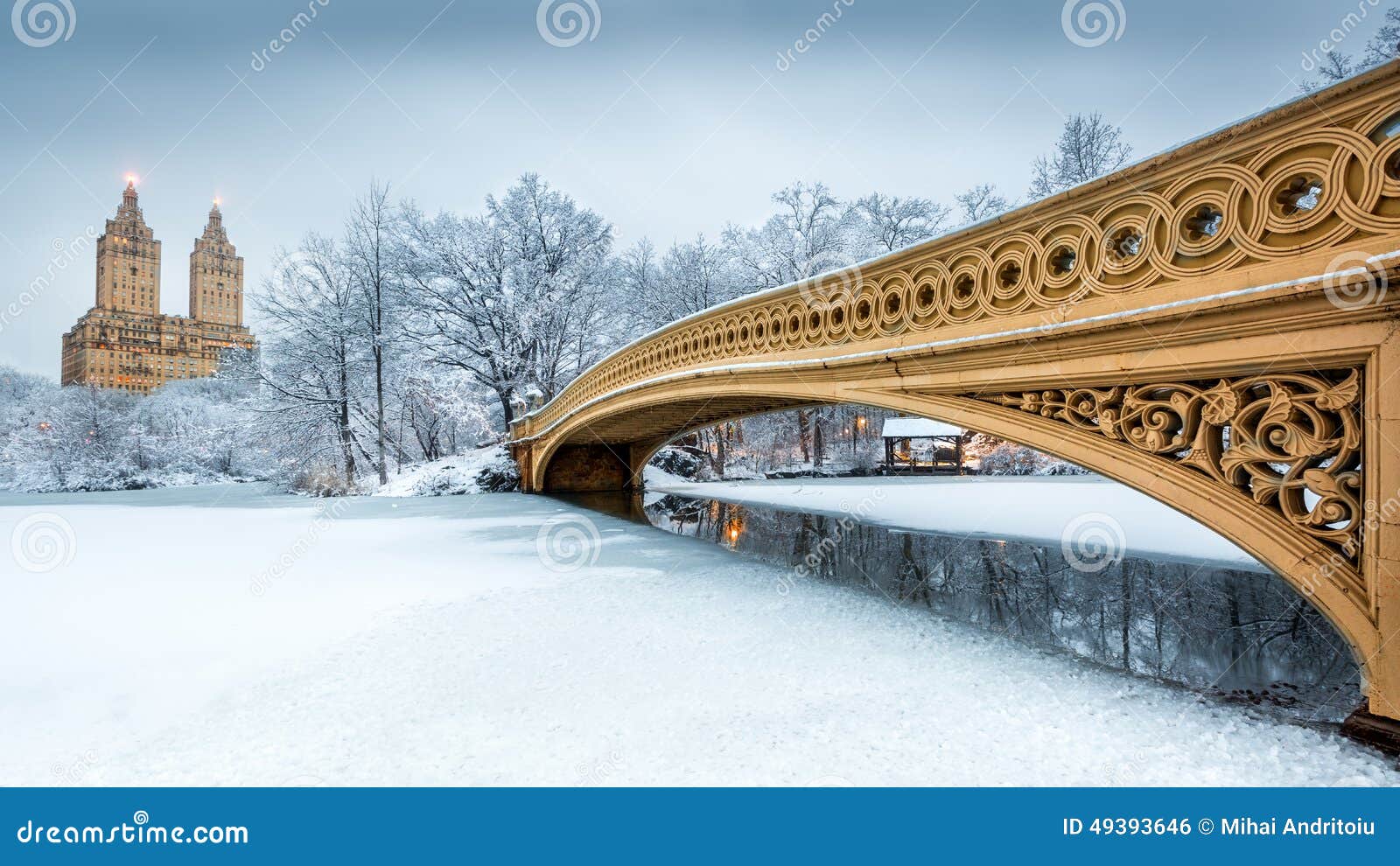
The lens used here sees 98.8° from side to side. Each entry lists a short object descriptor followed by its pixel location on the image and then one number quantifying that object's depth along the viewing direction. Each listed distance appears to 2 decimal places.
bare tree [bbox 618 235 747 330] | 27.81
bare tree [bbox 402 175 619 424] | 22.67
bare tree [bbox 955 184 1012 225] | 27.86
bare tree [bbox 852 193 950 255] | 27.91
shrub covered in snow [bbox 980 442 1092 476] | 26.23
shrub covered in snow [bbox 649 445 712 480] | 25.73
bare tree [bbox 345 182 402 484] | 20.59
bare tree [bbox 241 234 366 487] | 20.25
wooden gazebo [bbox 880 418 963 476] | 26.84
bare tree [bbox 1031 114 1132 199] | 21.34
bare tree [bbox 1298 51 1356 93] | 15.44
